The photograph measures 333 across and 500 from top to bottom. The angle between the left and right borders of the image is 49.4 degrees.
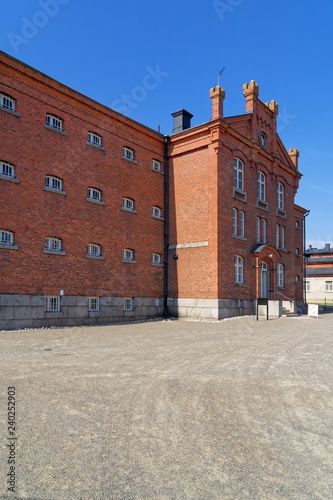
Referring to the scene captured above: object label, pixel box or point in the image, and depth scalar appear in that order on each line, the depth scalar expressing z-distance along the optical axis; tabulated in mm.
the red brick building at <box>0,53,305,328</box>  16172
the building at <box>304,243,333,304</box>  51719
